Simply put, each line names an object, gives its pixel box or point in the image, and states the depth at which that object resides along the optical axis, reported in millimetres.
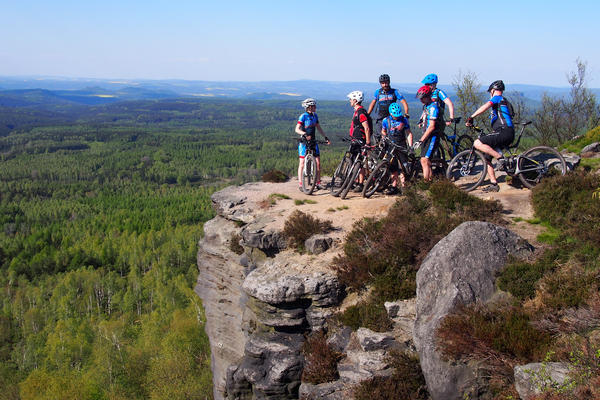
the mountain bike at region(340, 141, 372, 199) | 13352
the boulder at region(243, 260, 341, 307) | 9453
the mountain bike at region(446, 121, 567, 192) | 11086
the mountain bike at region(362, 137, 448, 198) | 12648
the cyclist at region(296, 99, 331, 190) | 13961
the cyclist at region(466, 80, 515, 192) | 11141
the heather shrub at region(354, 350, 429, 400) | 7000
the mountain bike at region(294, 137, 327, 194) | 14273
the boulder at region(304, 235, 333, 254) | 10859
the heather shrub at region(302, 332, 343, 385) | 8367
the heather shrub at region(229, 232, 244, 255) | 14258
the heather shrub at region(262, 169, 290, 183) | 18750
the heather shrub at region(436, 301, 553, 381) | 5793
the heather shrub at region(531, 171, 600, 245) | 8123
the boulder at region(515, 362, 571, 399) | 5027
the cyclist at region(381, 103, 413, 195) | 12508
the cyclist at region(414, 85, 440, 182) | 11848
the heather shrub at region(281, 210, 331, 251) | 11352
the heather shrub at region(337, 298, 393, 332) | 8109
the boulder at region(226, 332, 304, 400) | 9227
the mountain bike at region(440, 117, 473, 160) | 13548
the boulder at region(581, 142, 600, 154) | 13869
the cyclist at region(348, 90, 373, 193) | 13672
